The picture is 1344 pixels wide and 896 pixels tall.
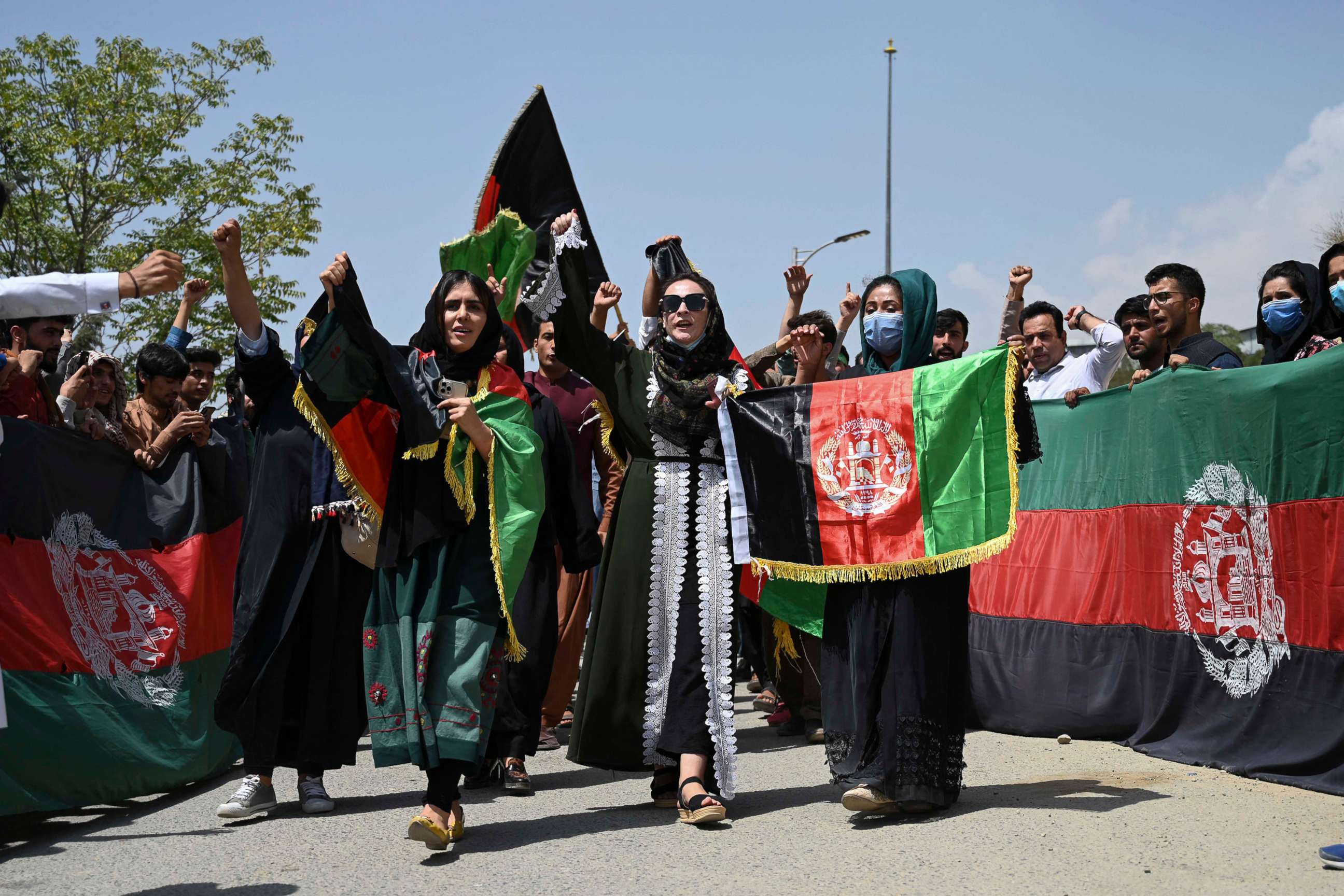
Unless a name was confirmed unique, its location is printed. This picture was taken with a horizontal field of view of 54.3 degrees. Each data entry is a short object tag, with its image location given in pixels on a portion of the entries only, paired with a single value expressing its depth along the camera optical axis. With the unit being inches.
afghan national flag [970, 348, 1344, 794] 206.5
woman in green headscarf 193.0
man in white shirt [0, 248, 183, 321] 141.8
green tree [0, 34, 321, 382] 793.6
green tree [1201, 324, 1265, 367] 1544.0
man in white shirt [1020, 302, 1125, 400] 274.1
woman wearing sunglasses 207.2
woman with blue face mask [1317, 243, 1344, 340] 218.8
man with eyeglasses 249.1
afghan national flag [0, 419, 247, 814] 214.5
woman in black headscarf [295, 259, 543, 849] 180.7
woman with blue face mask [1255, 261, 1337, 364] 231.1
